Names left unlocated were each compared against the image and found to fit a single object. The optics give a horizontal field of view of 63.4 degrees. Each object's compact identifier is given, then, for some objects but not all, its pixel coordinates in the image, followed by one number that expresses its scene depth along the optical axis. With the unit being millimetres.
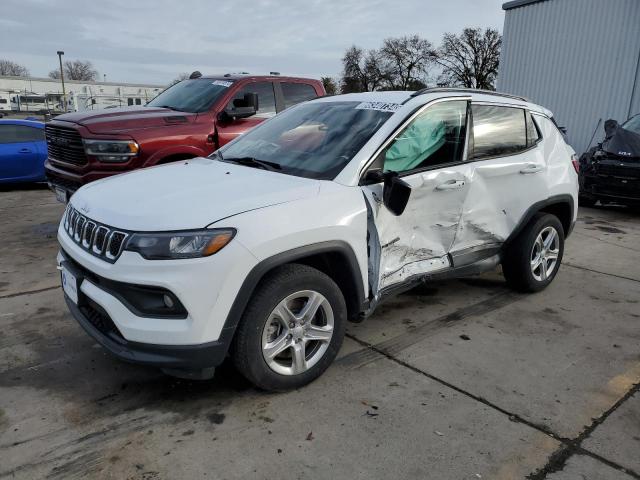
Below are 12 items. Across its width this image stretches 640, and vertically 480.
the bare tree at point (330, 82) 51953
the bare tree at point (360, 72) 53875
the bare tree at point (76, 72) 89500
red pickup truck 5547
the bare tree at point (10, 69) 87250
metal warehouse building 14031
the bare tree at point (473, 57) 49562
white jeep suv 2547
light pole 43438
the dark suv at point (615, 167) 8461
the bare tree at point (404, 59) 53844
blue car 9734
